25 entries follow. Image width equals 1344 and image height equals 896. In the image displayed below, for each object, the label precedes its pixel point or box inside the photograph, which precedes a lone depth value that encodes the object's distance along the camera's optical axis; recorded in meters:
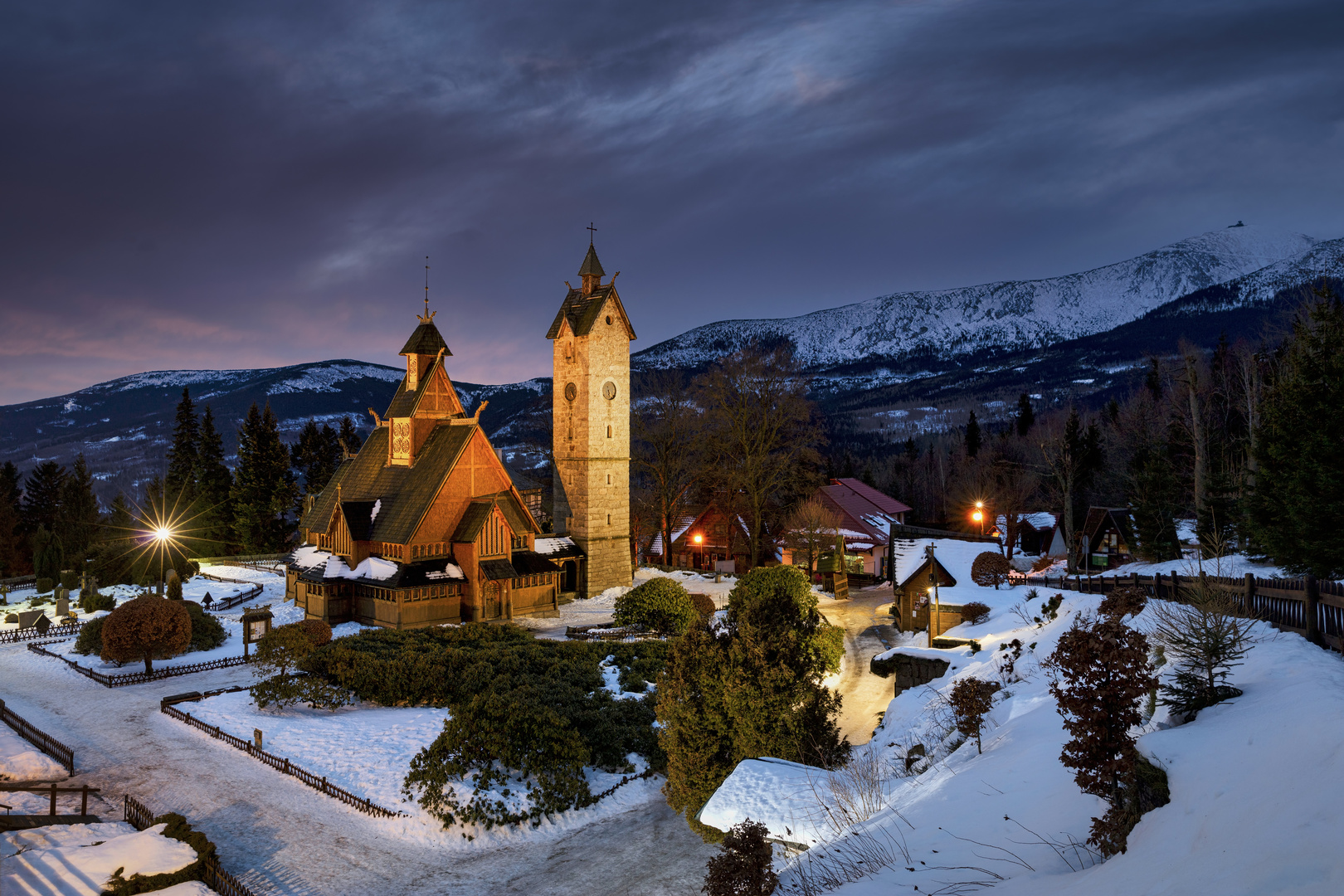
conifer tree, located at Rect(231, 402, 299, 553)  58.72
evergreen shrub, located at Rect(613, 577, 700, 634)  32.09
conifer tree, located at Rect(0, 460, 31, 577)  57.73
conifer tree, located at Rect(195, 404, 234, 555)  60.12
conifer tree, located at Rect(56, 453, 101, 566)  58.03
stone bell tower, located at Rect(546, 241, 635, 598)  41.31
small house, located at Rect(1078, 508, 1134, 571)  48.47
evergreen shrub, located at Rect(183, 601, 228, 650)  30.53
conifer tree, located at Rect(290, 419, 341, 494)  62.09
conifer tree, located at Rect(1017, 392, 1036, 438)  90.18
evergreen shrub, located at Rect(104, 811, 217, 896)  12.67
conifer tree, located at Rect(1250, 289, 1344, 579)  19.17
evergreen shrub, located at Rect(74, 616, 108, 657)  29.33
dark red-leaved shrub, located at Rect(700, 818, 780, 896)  9.15
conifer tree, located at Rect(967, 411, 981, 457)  88.06
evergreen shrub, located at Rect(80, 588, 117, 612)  37.16
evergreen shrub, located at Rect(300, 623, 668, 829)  17.66
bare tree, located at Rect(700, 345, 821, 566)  49.12
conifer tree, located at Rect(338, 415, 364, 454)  64.25
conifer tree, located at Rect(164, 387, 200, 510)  61.31
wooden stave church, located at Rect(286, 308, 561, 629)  33.44
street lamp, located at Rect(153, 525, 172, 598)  39.16
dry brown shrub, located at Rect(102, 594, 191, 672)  26.84
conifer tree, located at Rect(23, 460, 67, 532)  65.88
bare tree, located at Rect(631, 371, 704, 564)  51.22
